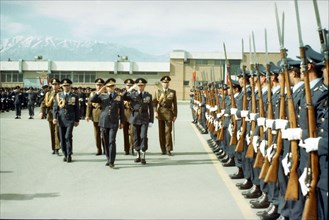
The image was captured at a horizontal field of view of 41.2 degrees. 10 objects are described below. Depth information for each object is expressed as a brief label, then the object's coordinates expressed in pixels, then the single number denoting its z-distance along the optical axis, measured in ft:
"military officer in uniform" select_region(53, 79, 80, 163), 32.01
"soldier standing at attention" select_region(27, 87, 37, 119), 83.03
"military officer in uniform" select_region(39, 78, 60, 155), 35.57
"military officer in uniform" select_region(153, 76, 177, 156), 36.94
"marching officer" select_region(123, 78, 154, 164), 32.05
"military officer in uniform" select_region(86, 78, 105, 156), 36.24
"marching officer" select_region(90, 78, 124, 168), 29.48
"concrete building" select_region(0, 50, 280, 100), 227.81
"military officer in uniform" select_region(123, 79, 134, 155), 36.24
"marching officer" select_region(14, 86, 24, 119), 80.47
